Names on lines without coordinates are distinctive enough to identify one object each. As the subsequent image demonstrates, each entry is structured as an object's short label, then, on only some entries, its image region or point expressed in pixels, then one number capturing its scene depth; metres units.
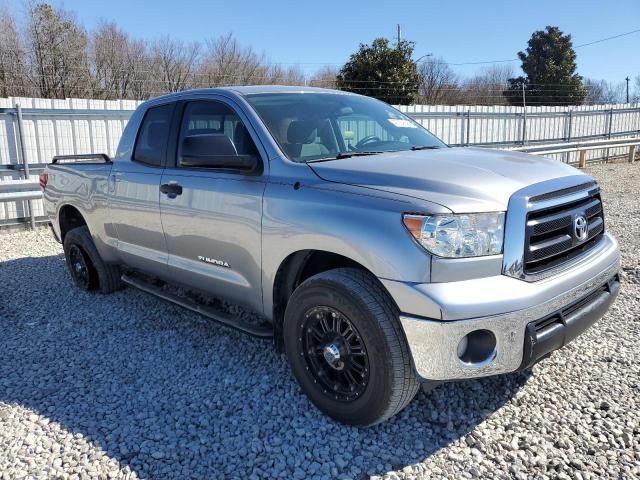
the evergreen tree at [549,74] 40.34
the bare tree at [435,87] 45.78
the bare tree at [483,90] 46.59
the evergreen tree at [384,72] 23.89
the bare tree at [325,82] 30.48
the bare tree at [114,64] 23.72
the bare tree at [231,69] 28.36
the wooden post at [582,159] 16.66
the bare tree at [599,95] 52.38
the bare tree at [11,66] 20.91
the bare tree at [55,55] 21.73
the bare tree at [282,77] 31.39
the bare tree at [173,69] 26.25
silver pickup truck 2.55
